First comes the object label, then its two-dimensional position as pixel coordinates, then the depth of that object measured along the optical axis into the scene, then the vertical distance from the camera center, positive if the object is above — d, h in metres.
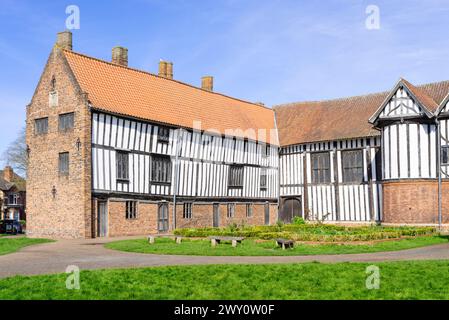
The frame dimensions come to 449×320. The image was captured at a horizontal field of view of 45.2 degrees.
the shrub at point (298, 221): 36.41 -1.90
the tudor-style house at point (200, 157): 29.75 +2.37
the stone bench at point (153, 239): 23.55 -1.97
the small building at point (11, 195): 61.88 +0.15
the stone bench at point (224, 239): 21.32 -1.82
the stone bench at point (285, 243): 19.84 -1.86
